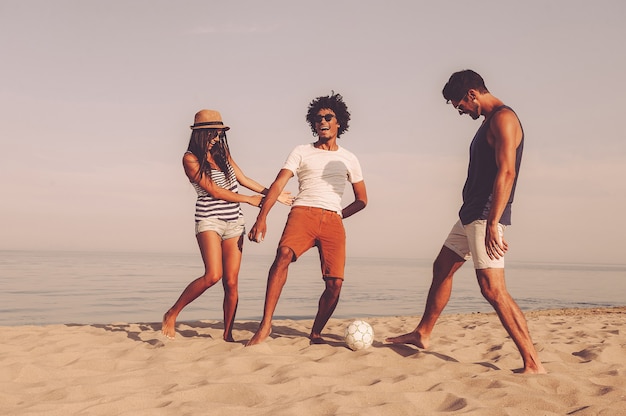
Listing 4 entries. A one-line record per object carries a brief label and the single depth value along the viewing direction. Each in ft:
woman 19.04
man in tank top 13.98
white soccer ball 17.12
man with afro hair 18.03
